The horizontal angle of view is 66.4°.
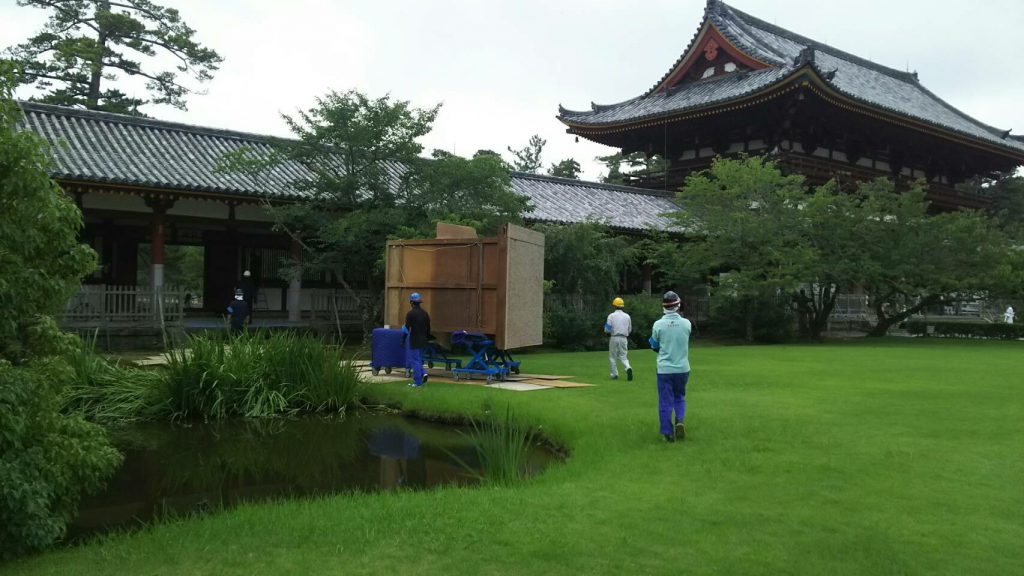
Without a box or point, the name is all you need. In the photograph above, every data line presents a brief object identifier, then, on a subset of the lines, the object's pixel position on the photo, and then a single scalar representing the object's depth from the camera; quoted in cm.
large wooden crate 1201
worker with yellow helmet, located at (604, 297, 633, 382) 1273
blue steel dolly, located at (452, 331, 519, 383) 1236
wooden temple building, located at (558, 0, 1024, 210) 2712
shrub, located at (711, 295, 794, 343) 2403
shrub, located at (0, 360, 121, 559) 472
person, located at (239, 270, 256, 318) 1777
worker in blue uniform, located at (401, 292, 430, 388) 1170
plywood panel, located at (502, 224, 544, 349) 1204
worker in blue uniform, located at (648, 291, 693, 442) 801
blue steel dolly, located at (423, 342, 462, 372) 1325
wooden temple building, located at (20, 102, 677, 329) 1683
